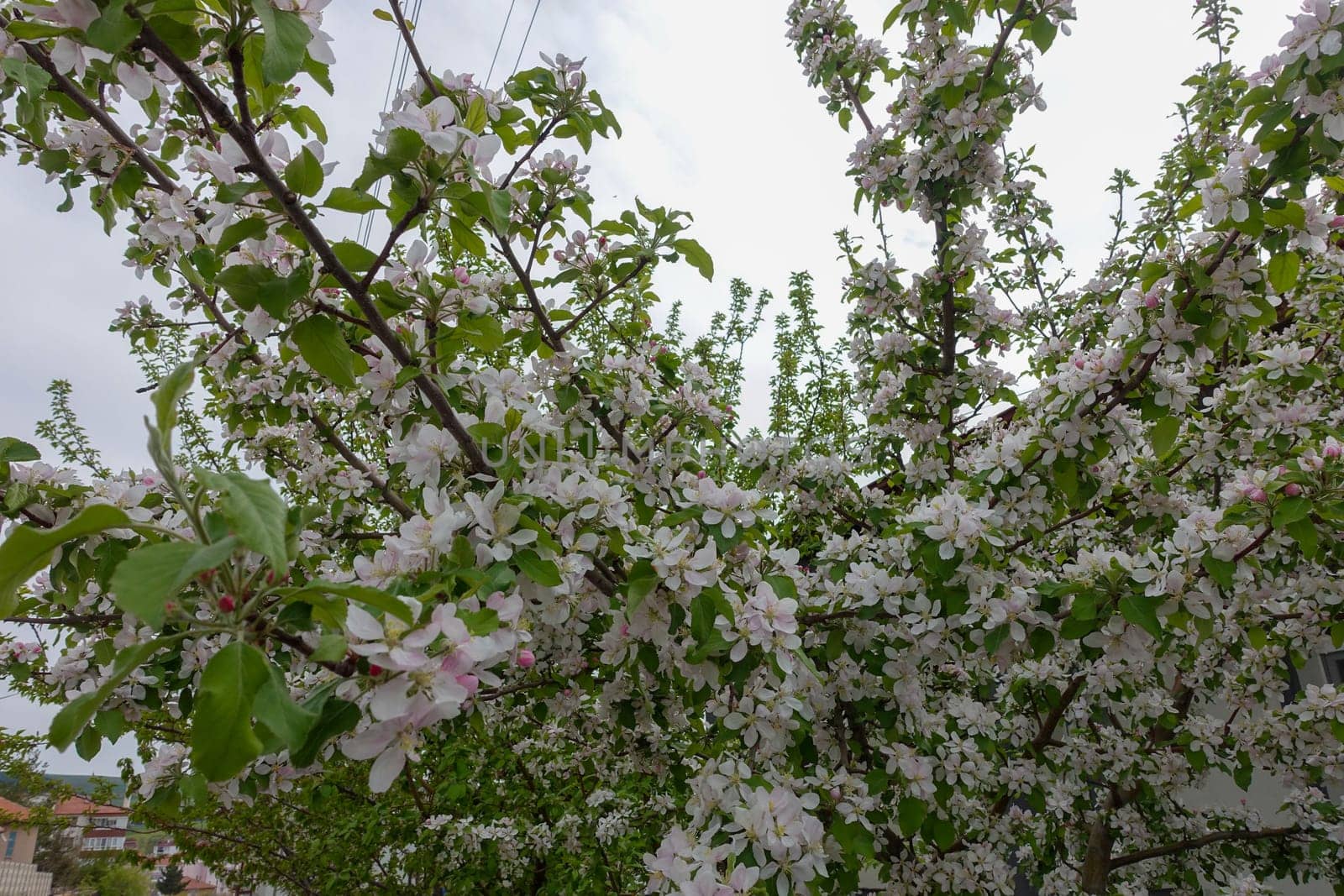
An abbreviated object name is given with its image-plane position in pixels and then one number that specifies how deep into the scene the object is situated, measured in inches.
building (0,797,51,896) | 498.0
